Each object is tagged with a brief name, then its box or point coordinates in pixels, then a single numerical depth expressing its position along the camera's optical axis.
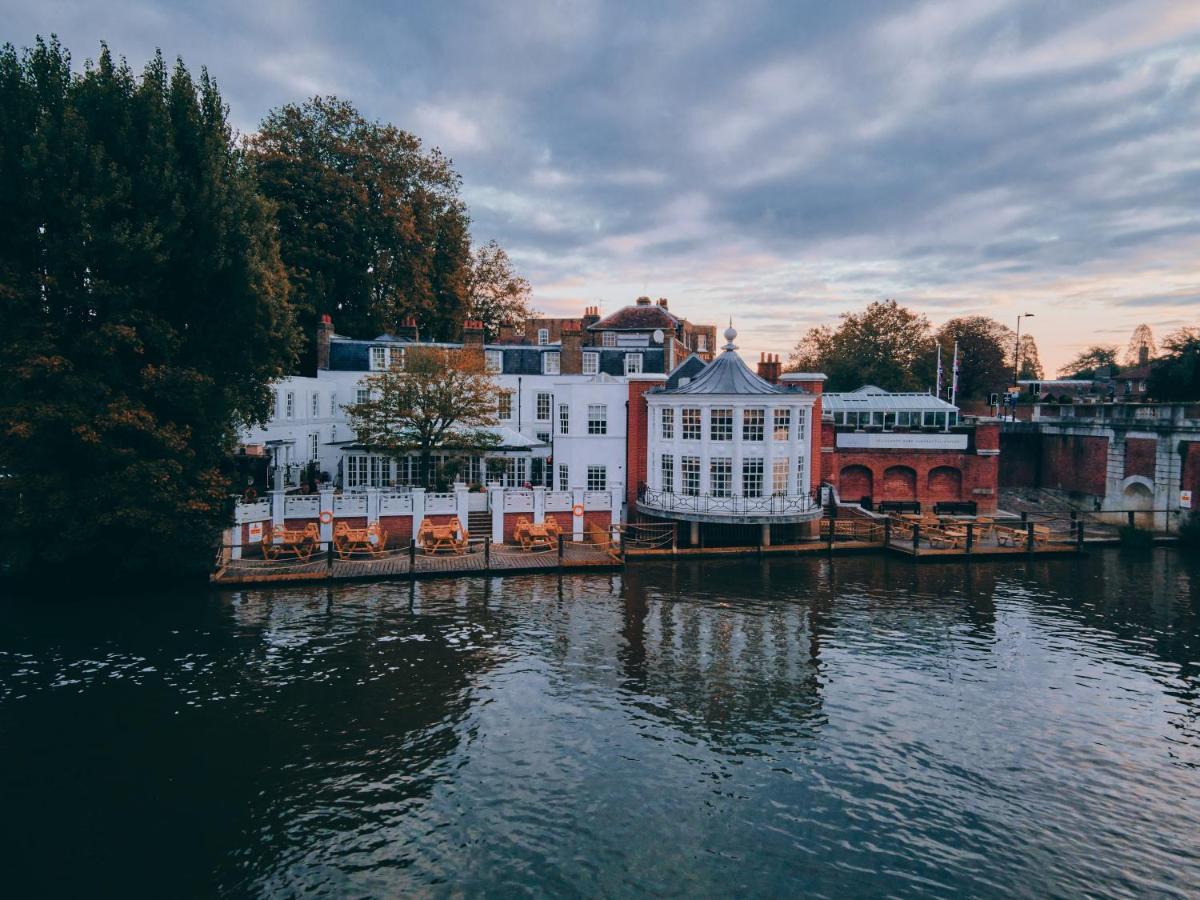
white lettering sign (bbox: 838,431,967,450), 45.50
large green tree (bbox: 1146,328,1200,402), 51.12
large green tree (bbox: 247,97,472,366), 51.38
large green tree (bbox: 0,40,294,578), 26.61
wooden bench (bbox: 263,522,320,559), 32.16
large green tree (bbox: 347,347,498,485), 37.78
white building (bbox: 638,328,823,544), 36.88
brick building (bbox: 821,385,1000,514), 45.53
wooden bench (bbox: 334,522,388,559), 33.41
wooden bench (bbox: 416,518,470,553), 34.28
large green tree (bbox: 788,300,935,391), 67.44
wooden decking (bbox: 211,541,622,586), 30.45
